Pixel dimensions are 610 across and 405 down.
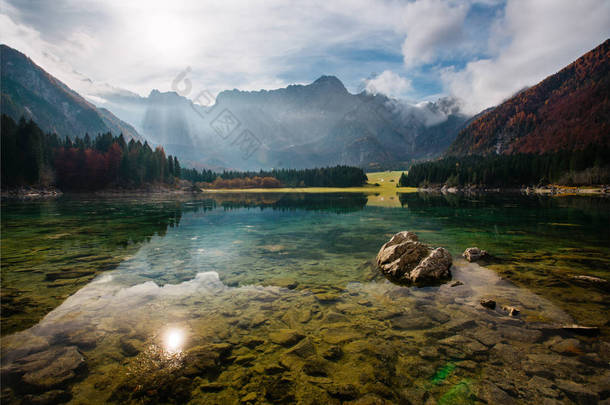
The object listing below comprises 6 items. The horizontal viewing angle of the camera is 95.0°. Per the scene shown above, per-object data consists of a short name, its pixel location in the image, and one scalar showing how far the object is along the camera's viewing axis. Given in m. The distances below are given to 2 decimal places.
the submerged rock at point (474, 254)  19.77
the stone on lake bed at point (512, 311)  11.10
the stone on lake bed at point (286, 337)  9.30
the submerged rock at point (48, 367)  7.18
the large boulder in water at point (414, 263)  15.78
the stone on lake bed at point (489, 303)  11.89
